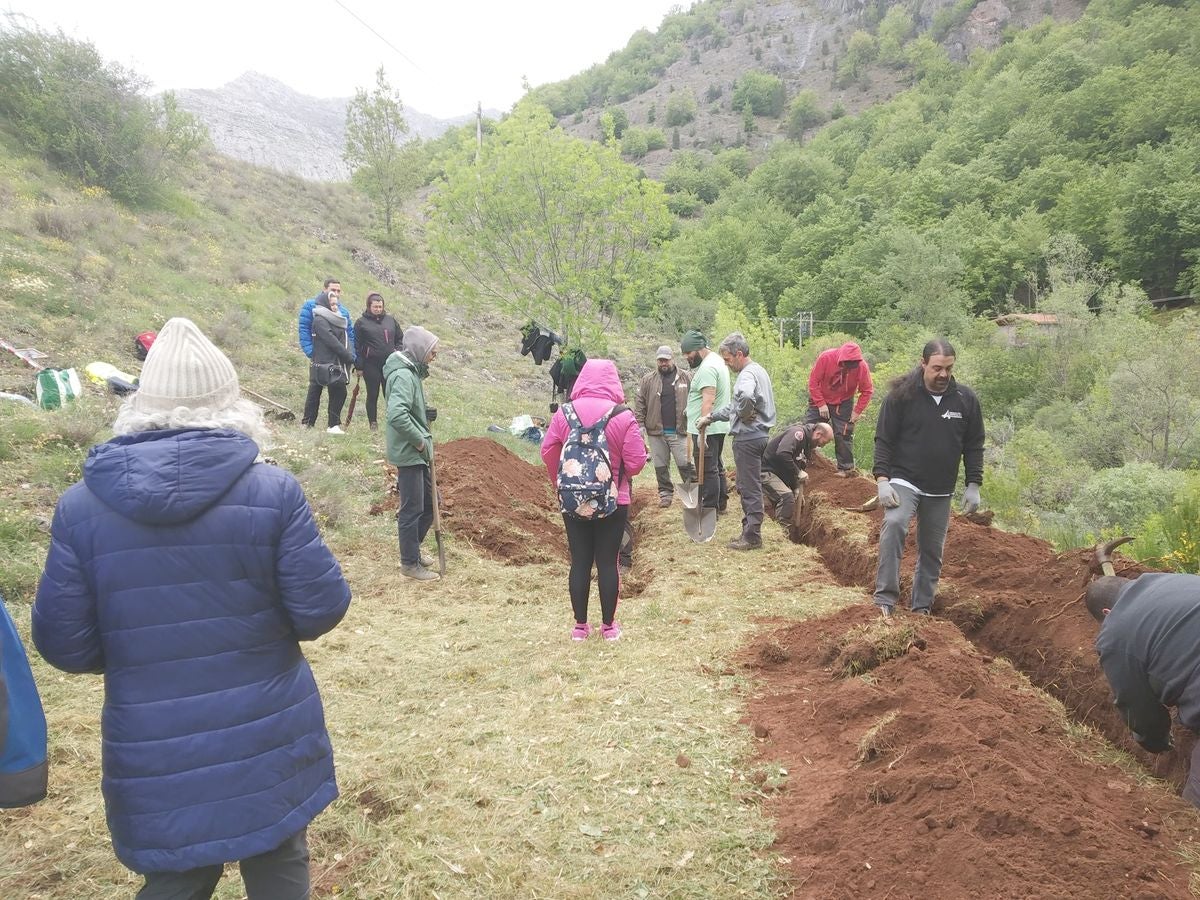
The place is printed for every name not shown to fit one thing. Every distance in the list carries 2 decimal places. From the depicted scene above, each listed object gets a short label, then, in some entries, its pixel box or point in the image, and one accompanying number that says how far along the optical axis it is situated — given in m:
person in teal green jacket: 5.66
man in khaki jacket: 7.98
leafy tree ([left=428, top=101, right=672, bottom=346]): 15.45
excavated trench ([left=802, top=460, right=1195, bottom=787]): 3.75
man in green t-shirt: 6.91
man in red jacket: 8.41
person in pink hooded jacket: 4.28
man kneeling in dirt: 7.82
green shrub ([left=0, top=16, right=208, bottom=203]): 16.91
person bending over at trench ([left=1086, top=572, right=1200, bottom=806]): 2.48
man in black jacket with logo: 4.56
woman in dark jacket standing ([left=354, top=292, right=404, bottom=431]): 9.09
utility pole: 25.65
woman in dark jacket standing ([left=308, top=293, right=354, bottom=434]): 8.65
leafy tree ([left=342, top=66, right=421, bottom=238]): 29.19
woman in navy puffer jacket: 1.71
